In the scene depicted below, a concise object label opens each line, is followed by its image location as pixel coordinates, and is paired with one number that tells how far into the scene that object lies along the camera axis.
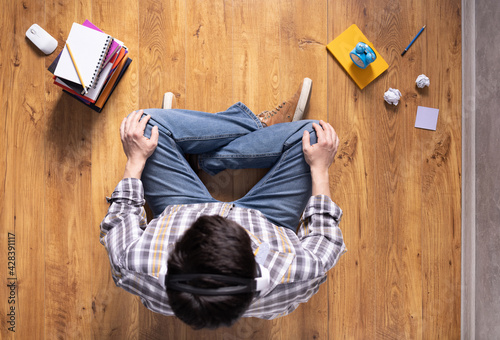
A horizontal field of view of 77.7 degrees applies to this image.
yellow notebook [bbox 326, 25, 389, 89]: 1.29
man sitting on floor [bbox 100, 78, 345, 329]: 0.64
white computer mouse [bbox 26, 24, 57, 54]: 1.25
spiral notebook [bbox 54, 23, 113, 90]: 1.14
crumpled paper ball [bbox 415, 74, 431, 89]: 1.29
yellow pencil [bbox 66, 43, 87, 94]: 1.13
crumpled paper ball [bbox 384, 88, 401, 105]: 1.28
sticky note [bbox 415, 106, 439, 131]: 1.31
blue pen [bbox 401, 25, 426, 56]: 1.30
